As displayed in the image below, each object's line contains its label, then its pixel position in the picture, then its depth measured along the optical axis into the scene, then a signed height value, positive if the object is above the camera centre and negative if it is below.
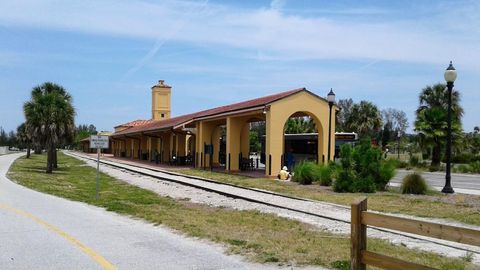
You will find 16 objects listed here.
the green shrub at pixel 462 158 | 46.16 -0.63
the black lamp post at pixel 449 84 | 19.12 +2.38
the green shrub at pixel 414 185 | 19.41 -1.31
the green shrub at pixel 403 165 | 41.92 -1.22
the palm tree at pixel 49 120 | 37.16 +1.78
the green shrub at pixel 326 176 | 22.98 -1.20
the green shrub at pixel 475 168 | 36.24 -1.18
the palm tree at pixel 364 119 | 64.06 +3.87
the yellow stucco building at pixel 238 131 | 29.31 +1.24
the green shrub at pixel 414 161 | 42.07 -0.89
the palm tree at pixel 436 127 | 37.88 +1.75
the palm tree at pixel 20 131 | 98.64 +2.76
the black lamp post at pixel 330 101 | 26.91 +2.53
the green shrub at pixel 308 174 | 24.25 -1.18
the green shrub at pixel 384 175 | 20.55 -1.00
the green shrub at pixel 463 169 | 36.72 -1.29
